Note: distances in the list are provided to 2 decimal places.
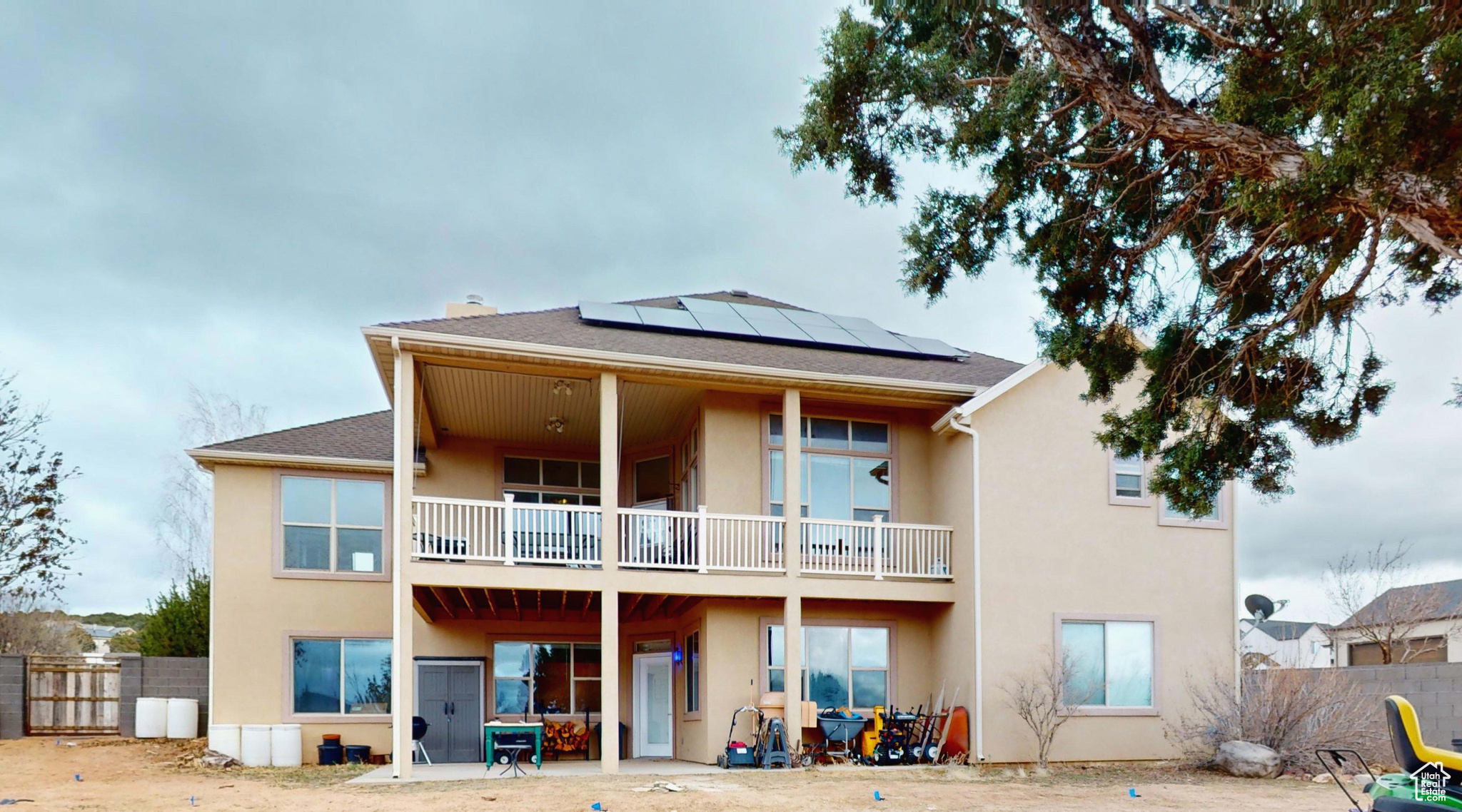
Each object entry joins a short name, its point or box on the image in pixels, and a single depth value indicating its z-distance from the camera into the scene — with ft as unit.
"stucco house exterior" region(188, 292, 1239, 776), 49.52
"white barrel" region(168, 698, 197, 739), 61.36
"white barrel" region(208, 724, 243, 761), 54.90
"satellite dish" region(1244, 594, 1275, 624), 70.49
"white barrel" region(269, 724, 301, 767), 55.16
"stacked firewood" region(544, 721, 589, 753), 58.65
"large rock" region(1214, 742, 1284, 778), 45.93
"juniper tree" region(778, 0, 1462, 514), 28.09
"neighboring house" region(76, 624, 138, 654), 133.28
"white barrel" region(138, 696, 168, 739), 61.46
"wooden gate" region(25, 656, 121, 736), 64.28
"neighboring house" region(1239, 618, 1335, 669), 127.14
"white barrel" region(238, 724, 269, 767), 54.65
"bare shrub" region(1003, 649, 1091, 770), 49.57
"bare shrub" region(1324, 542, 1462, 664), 83.97
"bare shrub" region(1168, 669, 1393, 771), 46.83
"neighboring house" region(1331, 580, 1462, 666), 89.13
